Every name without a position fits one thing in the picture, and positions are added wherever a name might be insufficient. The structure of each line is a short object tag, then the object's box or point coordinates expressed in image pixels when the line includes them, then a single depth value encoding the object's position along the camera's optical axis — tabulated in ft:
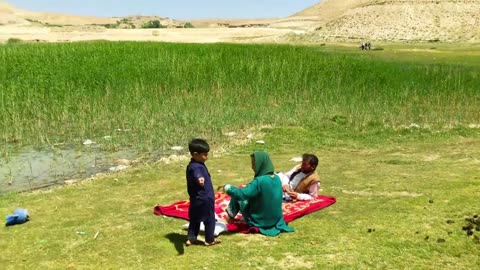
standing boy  19.15
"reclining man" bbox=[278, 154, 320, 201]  24.88
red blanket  22.15
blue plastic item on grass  22.54
